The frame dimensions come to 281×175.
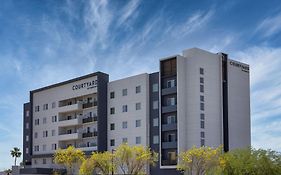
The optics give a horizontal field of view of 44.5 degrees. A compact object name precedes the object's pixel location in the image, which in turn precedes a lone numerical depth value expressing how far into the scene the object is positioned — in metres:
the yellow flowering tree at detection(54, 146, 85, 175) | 55.87
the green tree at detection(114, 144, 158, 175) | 48.52
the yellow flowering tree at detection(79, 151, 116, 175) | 50.08
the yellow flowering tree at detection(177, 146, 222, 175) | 46.29
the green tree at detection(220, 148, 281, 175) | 38.82
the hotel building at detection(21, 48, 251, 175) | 52.08
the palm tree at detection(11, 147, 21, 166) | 82.43
